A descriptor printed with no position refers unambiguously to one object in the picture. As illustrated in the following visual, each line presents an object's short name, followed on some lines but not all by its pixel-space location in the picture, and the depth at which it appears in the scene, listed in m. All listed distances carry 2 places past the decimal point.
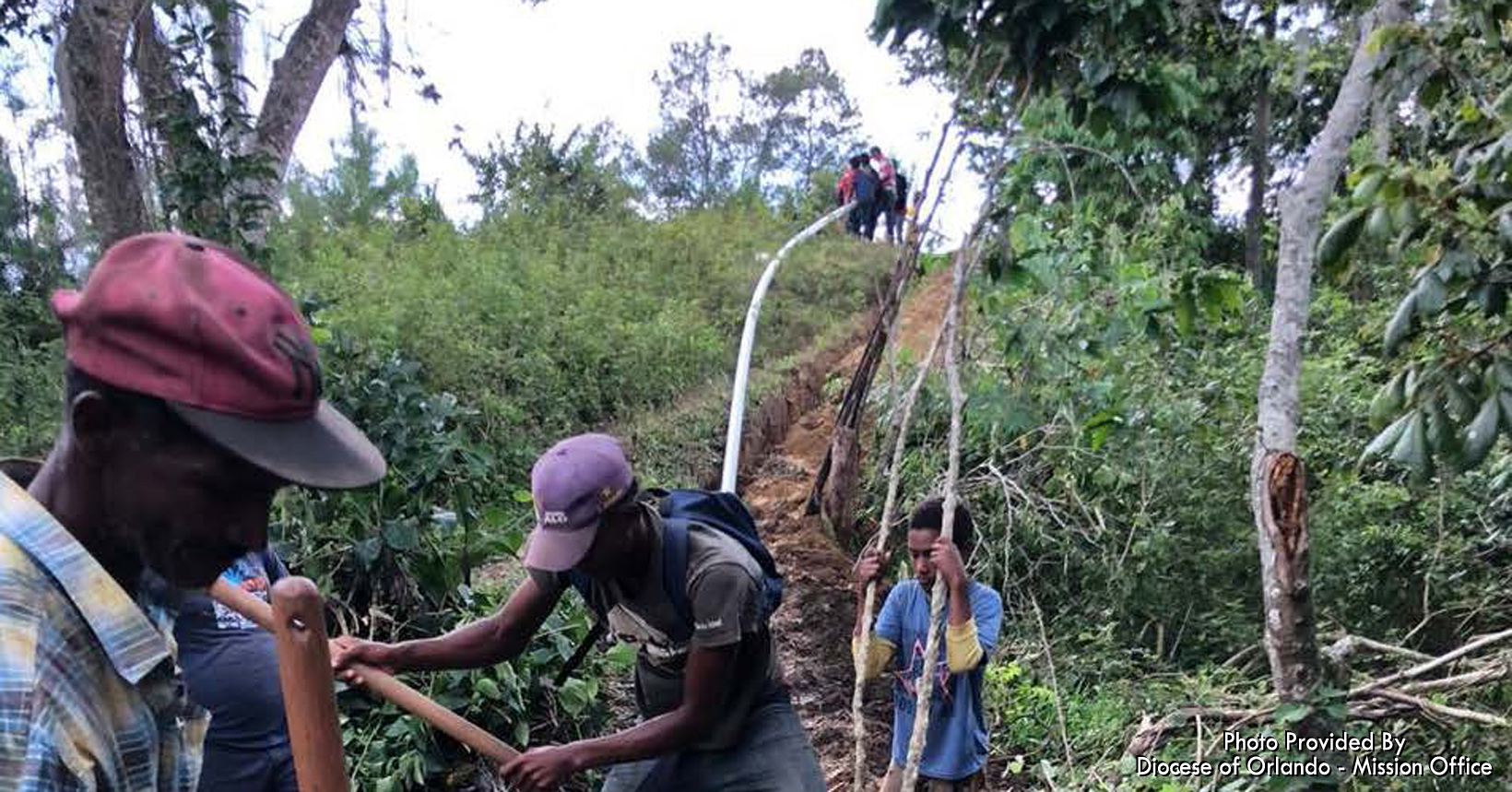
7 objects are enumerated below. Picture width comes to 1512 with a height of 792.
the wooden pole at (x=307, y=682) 1.40
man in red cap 1.04
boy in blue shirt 3.56
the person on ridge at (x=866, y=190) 16.08
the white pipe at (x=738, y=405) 6.20
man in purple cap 2.47
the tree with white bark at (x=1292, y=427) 3.67
